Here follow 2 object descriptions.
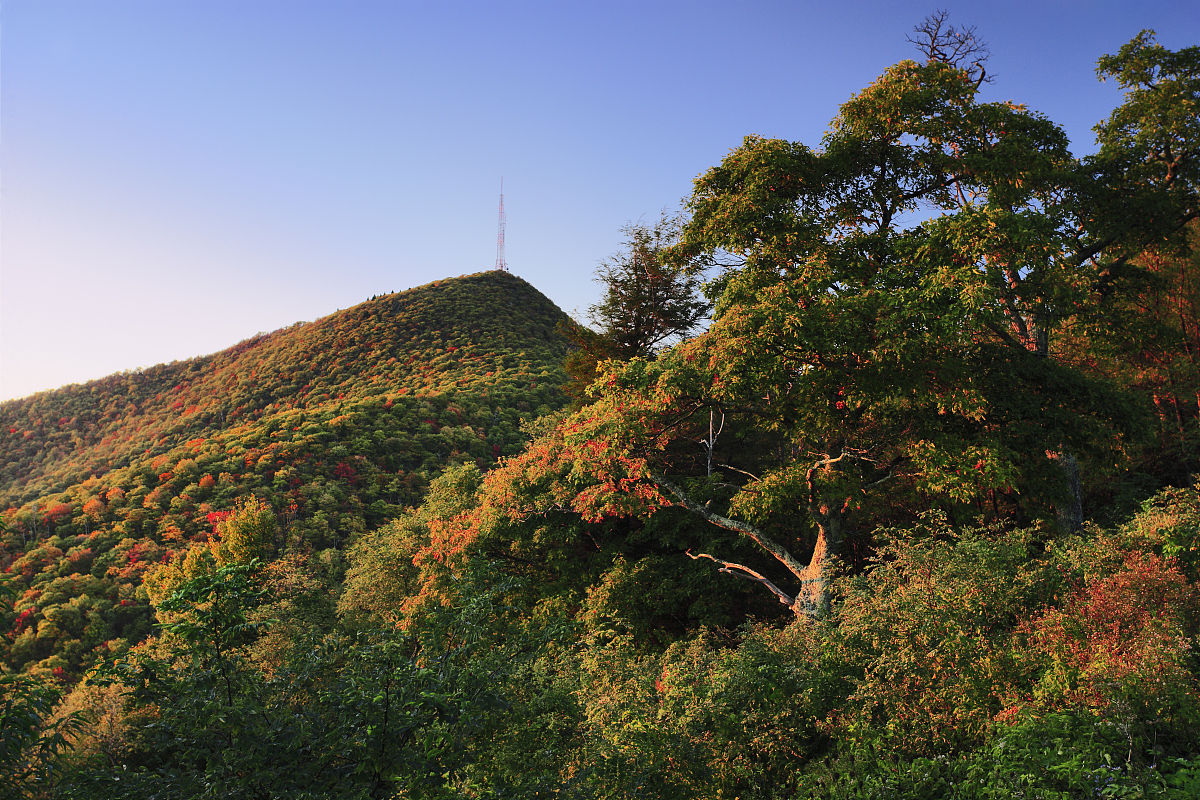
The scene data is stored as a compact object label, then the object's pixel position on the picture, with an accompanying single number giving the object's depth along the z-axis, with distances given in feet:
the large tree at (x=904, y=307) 32.53
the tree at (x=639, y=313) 65.31
